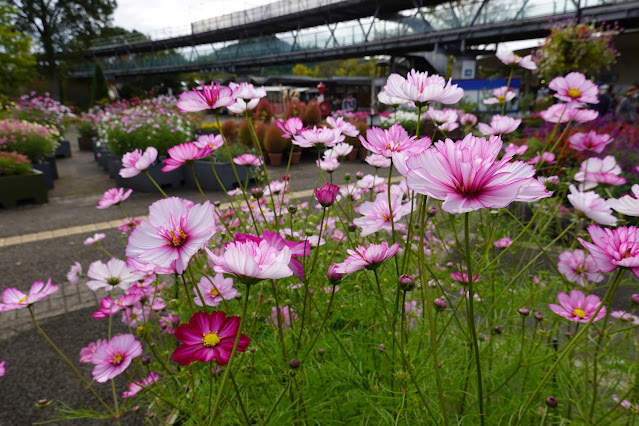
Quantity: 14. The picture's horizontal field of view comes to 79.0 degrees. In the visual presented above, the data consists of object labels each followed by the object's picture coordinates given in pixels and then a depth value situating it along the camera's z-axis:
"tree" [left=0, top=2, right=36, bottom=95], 17.30
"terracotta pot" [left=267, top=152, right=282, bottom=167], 7.97
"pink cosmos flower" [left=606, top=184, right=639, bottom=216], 0.60
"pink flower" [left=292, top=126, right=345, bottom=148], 0.97
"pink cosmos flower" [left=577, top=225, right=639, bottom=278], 0.55
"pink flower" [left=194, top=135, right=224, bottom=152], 1.11
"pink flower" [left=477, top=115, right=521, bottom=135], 1.16
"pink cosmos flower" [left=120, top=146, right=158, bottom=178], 1.10
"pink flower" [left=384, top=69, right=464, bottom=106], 0.76
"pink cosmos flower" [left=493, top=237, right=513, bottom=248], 1.35
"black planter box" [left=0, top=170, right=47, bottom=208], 5.44
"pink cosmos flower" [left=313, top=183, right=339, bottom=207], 0.83
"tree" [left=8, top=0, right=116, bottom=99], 28.23
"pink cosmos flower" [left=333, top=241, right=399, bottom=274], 0.66
